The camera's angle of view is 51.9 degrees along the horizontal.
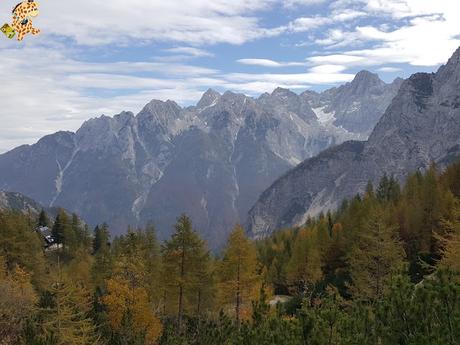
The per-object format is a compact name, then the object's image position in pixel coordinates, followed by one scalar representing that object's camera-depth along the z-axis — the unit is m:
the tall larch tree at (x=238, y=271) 45.53
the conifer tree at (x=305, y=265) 62.97
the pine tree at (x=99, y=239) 95.76
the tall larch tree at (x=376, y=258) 42.97
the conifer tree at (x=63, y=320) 28.33
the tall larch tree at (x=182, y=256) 43.28
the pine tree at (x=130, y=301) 37.66
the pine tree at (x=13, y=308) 31.17
